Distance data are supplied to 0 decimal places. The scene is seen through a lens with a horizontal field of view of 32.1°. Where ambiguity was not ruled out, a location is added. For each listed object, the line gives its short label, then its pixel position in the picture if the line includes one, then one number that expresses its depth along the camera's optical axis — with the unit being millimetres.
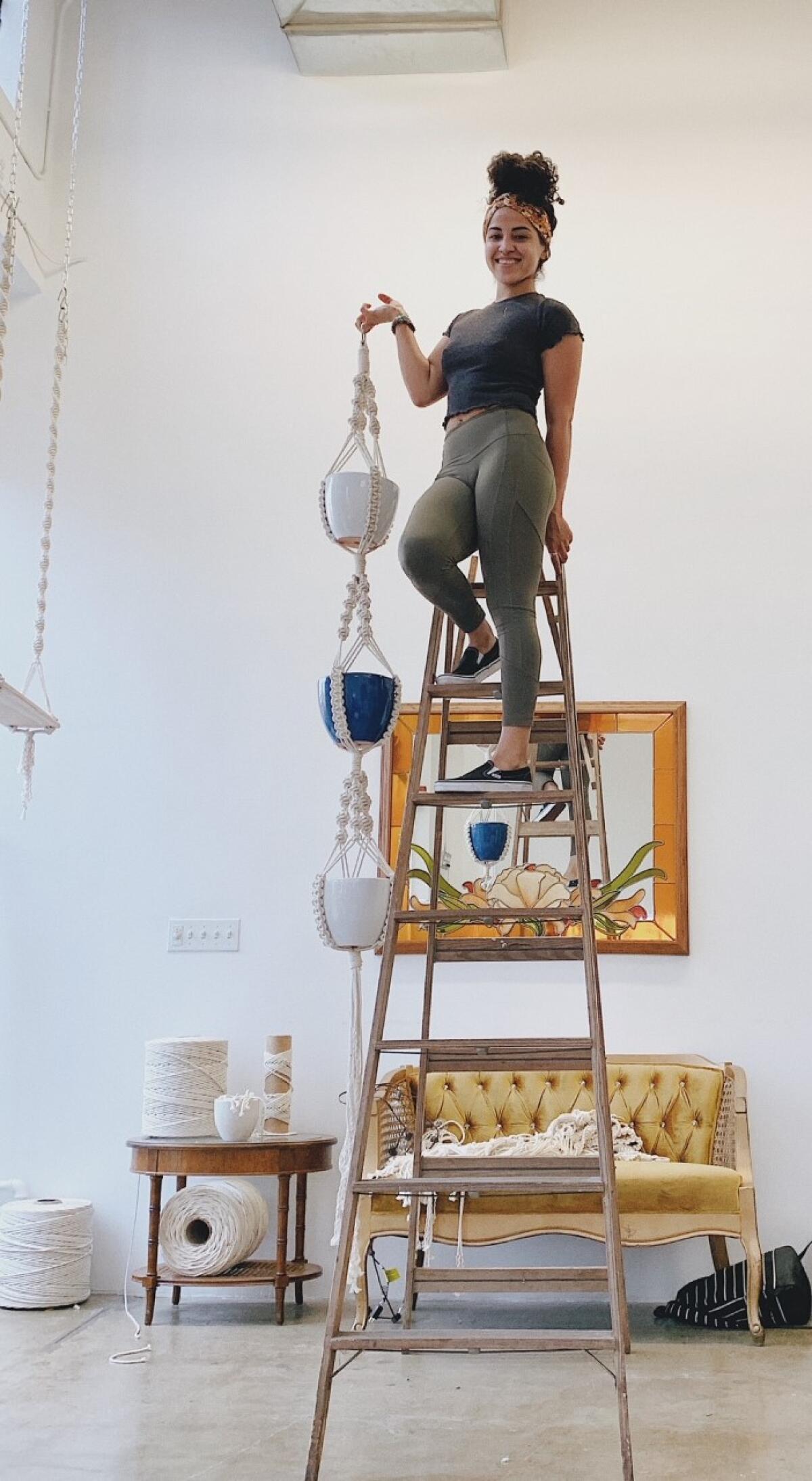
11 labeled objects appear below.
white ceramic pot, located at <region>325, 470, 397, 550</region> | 2934
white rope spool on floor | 4328
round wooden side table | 4121
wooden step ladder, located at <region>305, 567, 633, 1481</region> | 2338
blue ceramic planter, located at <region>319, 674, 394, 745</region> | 2912
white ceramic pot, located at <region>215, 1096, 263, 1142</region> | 4227
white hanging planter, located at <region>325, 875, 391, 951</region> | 2818
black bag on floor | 4078
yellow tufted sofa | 3982
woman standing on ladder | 2773
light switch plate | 4820
